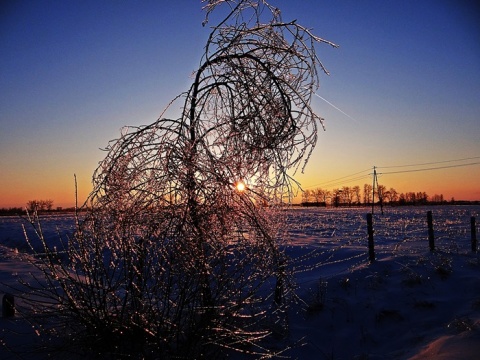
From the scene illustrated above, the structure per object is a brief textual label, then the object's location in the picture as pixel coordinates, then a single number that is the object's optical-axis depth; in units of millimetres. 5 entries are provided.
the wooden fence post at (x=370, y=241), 8852
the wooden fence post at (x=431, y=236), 9890
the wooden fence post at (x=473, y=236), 10392
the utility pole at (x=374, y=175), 49194
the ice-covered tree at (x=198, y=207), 3652
